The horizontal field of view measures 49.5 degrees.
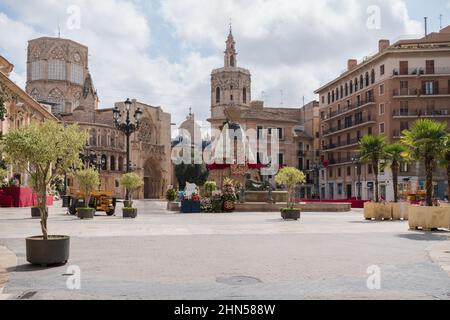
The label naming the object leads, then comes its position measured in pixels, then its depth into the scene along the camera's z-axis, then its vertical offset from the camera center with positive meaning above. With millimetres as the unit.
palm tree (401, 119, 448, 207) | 17234 +1587
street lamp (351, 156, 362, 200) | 55938 +2722
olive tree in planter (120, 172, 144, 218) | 26005 +446
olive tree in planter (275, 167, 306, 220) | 23281 +416
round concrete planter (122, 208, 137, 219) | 24531 -1141
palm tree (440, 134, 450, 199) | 17341 +1128
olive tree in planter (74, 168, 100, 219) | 23031 +459
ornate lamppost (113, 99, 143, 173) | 25391 +3734
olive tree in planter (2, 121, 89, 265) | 8930 +691
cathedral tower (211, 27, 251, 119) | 91250 +19342
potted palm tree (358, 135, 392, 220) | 25328 +1976
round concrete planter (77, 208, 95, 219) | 23109 -1052
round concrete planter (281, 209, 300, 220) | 23234 -1220
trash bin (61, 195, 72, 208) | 36062 -755
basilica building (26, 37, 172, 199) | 79062 +13727
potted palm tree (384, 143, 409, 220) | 24728 +1619
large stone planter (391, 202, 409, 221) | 23375 -1129
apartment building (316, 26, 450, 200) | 54719 +10660
